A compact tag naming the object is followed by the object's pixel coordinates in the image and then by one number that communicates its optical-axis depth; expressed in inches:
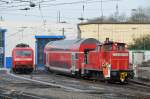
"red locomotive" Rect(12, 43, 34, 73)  1998.0
